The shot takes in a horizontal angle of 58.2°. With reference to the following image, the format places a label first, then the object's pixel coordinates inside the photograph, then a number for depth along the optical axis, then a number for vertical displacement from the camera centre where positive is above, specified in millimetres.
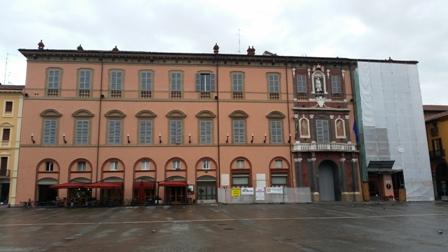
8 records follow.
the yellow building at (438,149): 45969 +4415
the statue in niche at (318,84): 41000 +10606
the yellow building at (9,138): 36750 +5201
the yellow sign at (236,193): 36219 -192
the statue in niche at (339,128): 40219 +6033
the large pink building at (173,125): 36531 +6240
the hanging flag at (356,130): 40312 +5806
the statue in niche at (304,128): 39656 +6006
